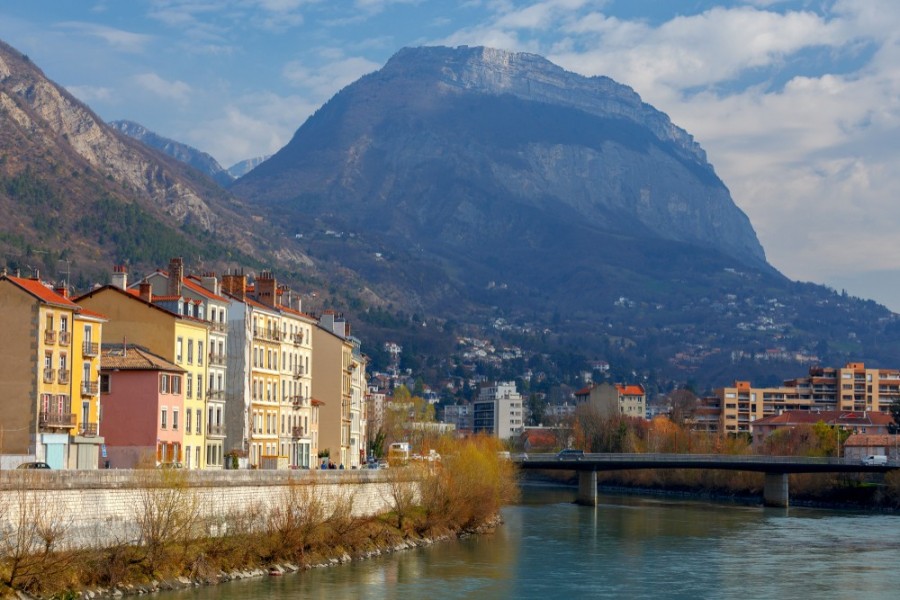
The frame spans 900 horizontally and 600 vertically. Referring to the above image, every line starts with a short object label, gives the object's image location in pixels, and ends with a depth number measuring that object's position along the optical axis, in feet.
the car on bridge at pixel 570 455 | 572.92
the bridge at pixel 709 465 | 537.24
